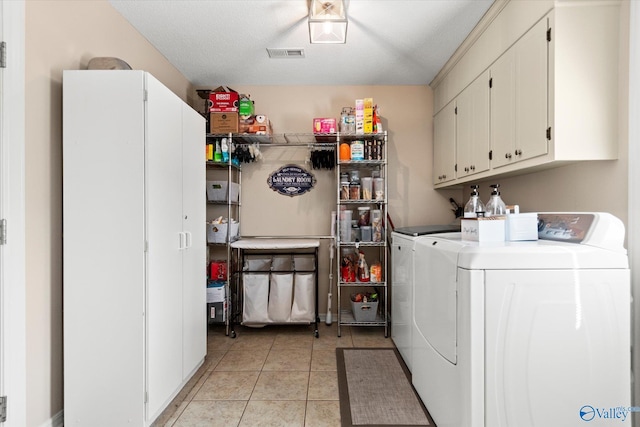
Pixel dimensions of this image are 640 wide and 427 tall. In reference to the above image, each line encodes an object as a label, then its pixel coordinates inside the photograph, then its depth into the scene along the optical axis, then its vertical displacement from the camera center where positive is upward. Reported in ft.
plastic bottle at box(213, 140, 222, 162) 10.80 +1.80
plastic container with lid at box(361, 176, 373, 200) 10.89 +0.75
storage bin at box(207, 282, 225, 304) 10.46 -2.54
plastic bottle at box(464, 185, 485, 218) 6.94 +0.13
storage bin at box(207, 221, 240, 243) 10.94 -0.70
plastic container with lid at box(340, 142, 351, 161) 10.85 +1.90
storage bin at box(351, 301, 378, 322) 10.75 -3.17
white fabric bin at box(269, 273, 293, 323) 10.75 -2.75
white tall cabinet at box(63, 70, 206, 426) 5.82 -0.63
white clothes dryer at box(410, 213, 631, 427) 4.67 -1.73
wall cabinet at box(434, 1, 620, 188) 5.59 +2.17
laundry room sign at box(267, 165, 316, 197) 12.09 +1.19
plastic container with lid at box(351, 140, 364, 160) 10.66 +1.93
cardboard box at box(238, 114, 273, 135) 10.92 +2.80
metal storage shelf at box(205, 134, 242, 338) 10.75 -0.12
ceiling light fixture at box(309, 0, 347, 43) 7.25 +4.22
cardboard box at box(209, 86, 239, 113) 10.72 +3.47
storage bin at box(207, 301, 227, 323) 10.55 -3.11
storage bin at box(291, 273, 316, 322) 10.75 -2.85
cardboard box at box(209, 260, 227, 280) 10.96 -1.93
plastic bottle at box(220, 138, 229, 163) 10.72 +1.94
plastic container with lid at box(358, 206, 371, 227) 11.07 -0.15
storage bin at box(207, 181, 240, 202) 11.18 +0.67
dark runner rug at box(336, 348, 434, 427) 6.48 -3.95
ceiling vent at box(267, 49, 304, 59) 9.53 +4.54
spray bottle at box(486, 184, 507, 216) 6.28 +0.10
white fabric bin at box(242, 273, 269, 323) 10.73 -2.72
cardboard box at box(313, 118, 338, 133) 10.85 +2.77
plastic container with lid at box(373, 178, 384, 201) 10.86 +0.76
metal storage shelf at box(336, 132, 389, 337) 10.64 -0.87
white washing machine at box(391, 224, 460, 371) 7.92 -1.82
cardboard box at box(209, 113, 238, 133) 10.71 +2.82
